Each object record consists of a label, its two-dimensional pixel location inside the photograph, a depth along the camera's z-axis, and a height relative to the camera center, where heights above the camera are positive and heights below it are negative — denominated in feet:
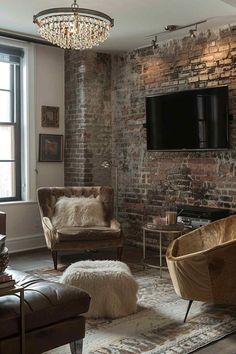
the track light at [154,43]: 18.28 +5.21
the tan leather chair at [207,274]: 10.34 -2.65
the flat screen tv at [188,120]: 16.35 +1.84
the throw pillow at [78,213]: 17.07 -1.86
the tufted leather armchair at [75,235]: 15.79 -2.51
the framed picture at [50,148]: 20.01 +0.89
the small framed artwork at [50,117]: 20.03 +2.34
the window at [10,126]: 19.17 +1.85
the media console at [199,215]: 16.17 -1.89
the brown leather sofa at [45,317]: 7.47 -2.75
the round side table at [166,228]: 14.87 -2.18
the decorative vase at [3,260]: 7.60 -1.65
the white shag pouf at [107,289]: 11.13 -3.17
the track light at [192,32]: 16.72 +5.17
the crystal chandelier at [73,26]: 11.79 +3.96
